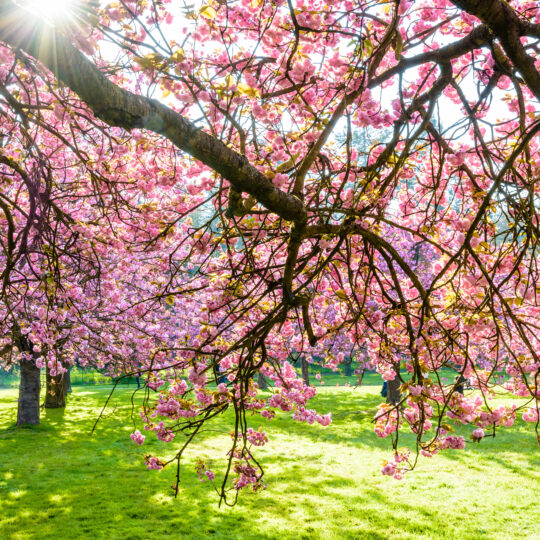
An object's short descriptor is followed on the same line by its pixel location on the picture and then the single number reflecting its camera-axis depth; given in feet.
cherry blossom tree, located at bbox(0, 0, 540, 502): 8.02
